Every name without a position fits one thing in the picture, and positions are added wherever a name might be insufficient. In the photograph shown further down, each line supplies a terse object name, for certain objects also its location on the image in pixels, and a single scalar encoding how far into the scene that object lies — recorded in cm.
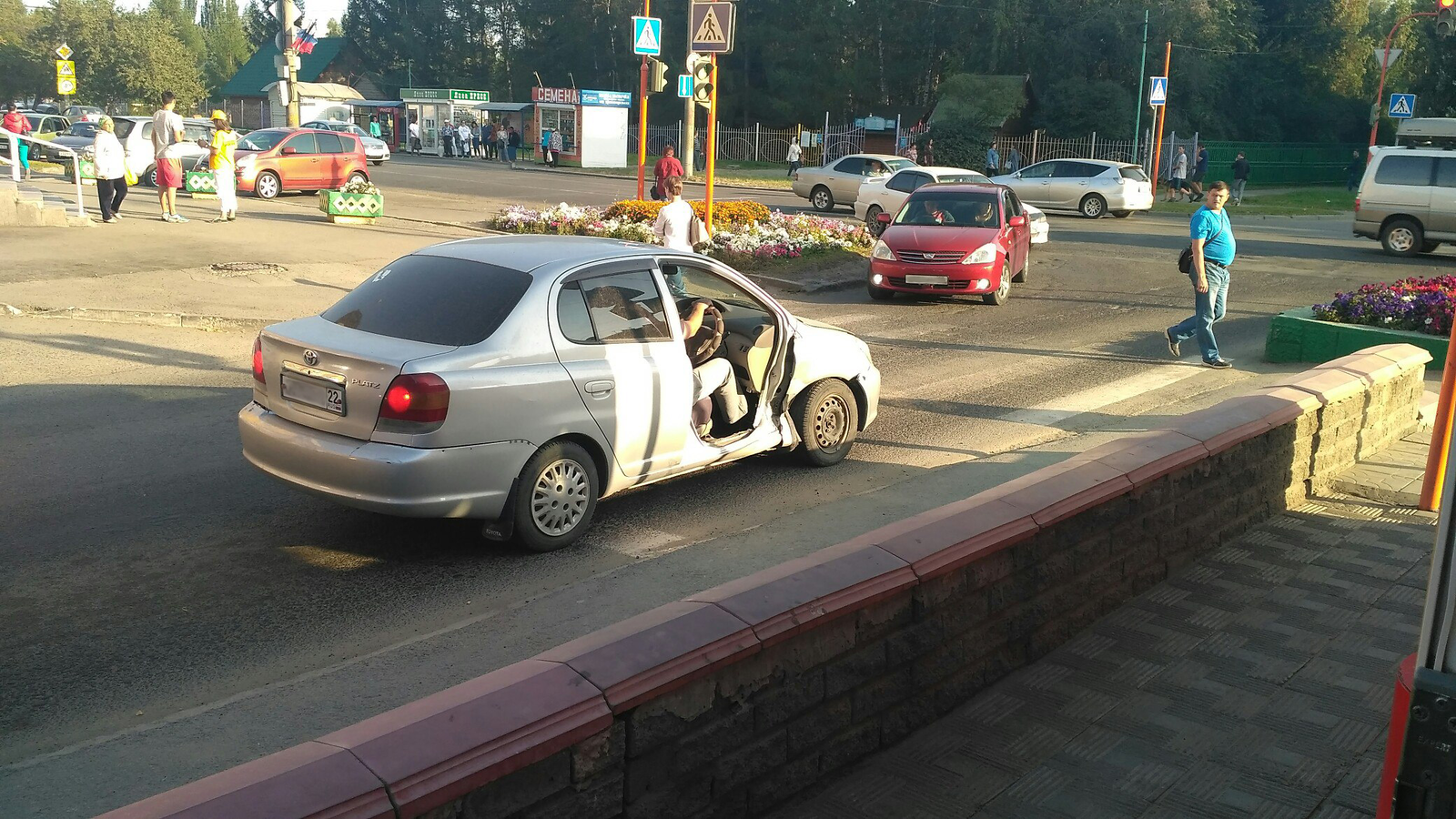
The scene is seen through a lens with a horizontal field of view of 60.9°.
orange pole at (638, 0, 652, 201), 2169
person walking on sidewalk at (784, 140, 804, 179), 4772
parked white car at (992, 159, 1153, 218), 3234
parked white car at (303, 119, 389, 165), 4550
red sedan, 1579
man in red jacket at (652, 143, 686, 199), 2030
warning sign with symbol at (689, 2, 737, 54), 1598
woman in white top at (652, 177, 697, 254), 1345
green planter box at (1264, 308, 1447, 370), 1205
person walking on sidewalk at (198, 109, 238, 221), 2050
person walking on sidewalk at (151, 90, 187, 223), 2011
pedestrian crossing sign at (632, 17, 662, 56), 1883
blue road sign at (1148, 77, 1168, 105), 3572
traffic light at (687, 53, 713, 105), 1620
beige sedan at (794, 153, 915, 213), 3080
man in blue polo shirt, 1221
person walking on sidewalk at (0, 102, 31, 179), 2997
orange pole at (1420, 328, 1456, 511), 696
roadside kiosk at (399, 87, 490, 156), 6009
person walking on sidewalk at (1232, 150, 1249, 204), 3869
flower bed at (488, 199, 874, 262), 1944
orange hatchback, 2705
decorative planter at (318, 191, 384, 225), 2228
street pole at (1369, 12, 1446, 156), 3566
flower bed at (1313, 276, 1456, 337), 1220
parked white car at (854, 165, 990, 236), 2472
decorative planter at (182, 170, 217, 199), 2523
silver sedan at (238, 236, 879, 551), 605
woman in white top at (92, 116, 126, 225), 1947
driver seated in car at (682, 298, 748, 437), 751
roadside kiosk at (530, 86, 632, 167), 4988
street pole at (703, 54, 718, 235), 1659
